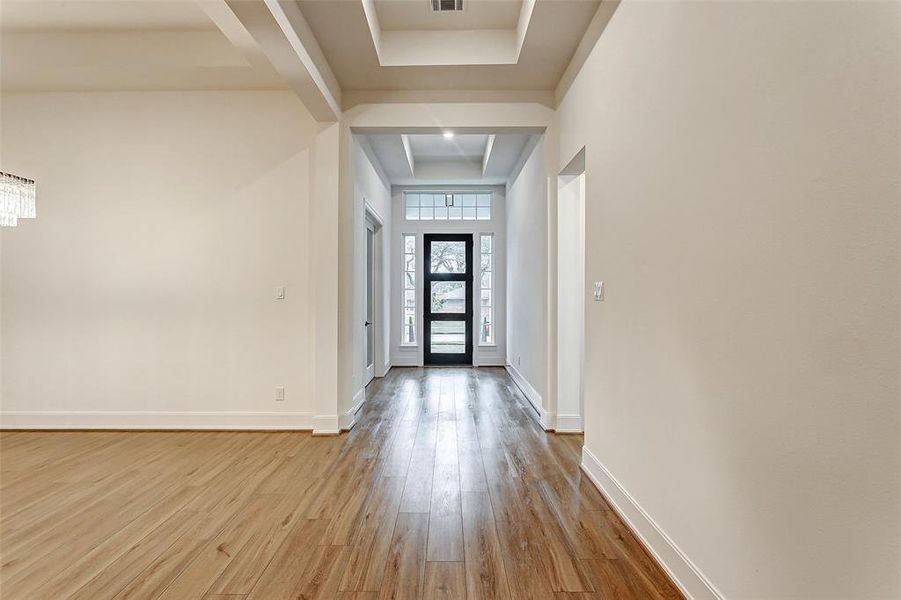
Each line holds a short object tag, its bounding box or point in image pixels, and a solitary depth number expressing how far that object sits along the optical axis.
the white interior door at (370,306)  5.67
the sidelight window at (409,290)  7.18
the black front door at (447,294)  7.20
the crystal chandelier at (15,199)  2.81
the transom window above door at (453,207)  7.16
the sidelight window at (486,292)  7.18
